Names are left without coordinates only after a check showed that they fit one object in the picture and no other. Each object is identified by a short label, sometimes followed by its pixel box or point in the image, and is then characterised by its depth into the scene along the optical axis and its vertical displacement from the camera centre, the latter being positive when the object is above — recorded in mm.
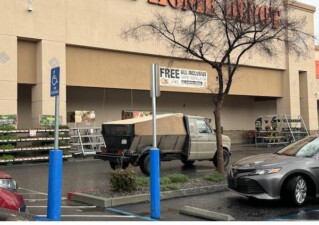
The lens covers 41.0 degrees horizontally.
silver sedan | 8961 -1011
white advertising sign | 26203 +3409
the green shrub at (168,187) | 10823 -1419
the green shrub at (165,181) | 11478 -1325
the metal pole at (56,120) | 7583 +239
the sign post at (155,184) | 8094 -984
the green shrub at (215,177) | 12139 -1313
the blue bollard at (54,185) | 7449 -907
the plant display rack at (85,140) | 22011 -396
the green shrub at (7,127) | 18970 +330
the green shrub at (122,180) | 10211 -1150
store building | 20469 +3926
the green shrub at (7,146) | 18591 -513
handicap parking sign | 7898 +974
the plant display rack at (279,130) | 31391 +44
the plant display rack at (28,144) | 18750 -477
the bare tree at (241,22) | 13422 +3557
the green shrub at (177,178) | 11883 -1297
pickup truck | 14898 -310
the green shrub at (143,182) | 11188 -1308
